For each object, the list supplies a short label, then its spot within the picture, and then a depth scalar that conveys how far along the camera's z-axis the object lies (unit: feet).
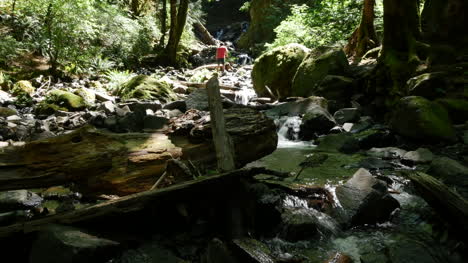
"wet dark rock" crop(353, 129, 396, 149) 21.35
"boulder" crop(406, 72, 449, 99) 23.18
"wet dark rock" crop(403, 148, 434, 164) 17.26
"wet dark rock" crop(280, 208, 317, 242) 10.36
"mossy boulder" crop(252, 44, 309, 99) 39.50
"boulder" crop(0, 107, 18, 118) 27.52
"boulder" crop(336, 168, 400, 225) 11.41
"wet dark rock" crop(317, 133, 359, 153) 21.06
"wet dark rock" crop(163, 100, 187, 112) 31.99
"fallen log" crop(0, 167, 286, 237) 8.38
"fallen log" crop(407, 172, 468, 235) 8.64
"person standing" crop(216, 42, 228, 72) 57.85
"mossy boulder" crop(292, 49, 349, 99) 34.30
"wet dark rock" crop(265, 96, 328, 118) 29.12
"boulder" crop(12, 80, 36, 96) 34.93
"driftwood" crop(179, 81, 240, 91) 47.70
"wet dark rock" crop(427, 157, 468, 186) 13.69
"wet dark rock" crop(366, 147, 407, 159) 18.68
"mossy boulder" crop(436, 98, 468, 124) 21.74
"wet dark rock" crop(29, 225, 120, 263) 7.80
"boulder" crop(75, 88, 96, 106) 33.94
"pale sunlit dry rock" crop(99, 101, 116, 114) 29.05
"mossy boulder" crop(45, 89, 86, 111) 31.24
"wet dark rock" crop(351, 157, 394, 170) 17.02
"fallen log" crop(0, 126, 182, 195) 9.37
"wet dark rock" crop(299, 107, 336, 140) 25.80
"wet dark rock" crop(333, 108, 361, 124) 27.07
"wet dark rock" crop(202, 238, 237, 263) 8.25
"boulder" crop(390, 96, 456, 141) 19.47
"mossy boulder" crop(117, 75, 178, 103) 37.09
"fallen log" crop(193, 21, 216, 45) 98.20
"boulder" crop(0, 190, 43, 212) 12.39
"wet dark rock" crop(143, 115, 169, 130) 19.00
